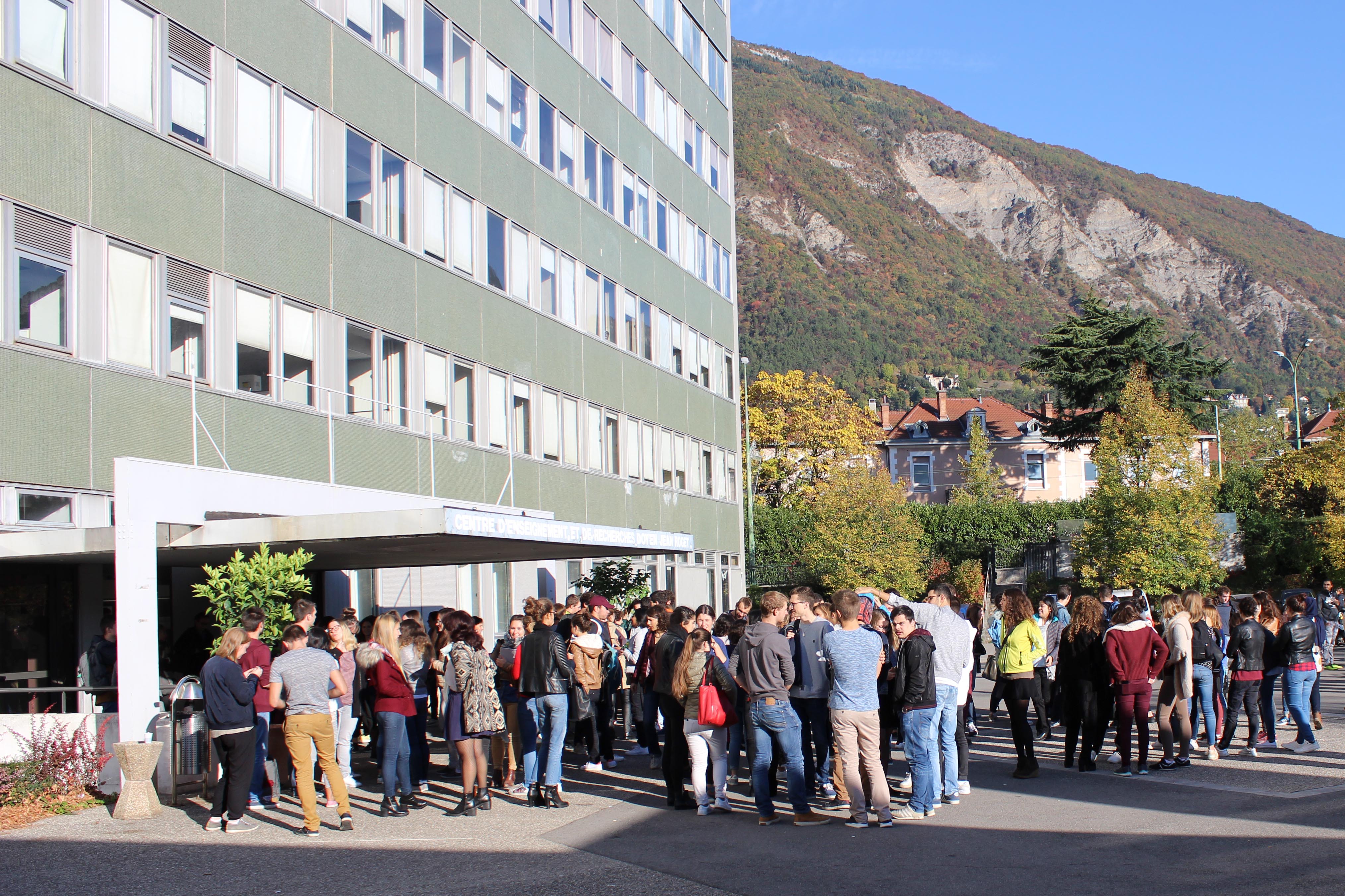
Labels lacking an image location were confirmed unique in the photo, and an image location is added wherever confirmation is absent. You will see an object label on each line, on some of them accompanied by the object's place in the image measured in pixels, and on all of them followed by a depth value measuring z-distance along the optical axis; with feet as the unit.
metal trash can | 39.19
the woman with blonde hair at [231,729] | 34.99
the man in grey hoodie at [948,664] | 37.22
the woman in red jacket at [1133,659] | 40.32
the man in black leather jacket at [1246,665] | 45.80
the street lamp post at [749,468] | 194.90
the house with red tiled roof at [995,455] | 275.59
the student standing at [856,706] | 34.04
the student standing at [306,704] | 34.73
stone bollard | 37.04
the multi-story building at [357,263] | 48.85
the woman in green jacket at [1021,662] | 40.37
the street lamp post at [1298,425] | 181.37
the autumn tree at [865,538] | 188.44
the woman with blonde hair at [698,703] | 36.50
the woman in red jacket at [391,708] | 37.35
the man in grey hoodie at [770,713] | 34.86
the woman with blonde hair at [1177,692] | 42.19
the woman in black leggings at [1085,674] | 41.57
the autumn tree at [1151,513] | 165.37
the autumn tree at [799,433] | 230.48
